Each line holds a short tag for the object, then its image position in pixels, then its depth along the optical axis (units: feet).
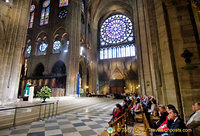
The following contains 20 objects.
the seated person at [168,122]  6.80
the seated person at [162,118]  8.46
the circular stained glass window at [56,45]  63.63
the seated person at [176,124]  5.56
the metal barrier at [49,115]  11.62
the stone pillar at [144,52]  33.33
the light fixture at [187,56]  11.84
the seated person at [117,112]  10.84
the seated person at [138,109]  15.18
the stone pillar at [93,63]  76.38
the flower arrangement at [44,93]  24.95
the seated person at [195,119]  6.40
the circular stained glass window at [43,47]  65.77
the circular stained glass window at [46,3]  69.93
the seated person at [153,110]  12.22
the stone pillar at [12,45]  27.04
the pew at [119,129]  6.77
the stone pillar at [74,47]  50.91
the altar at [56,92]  39.11
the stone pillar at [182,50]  11.32
